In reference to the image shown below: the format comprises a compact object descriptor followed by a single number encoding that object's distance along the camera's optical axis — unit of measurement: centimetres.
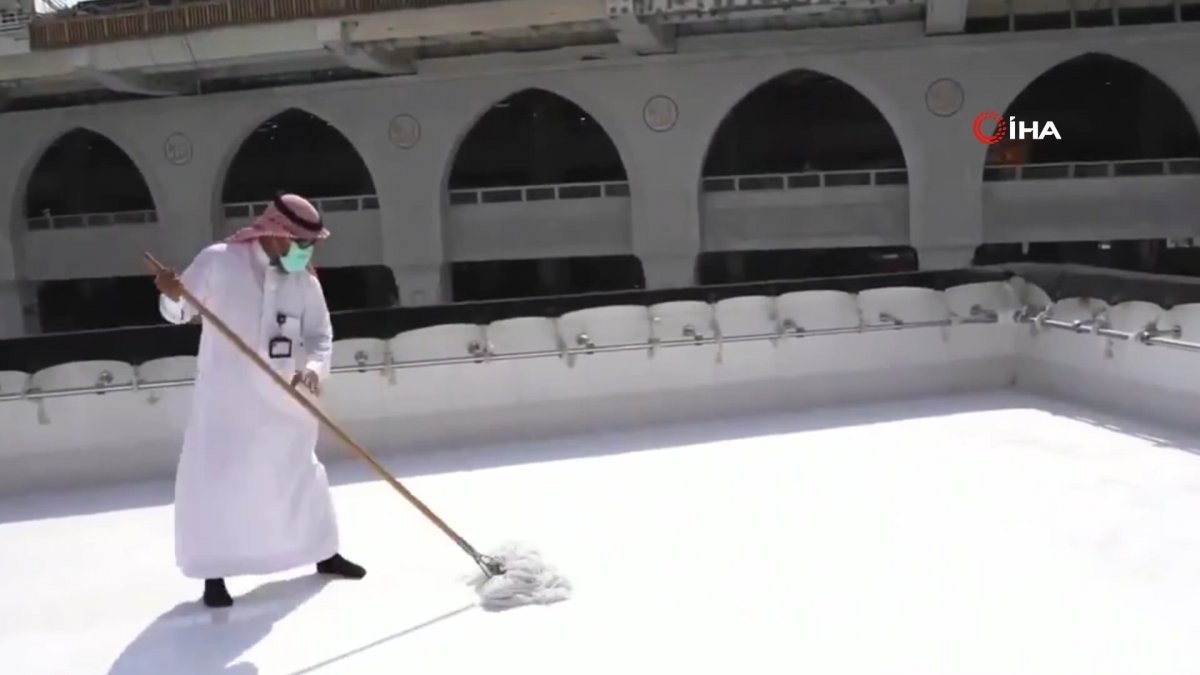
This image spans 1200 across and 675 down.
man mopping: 270
